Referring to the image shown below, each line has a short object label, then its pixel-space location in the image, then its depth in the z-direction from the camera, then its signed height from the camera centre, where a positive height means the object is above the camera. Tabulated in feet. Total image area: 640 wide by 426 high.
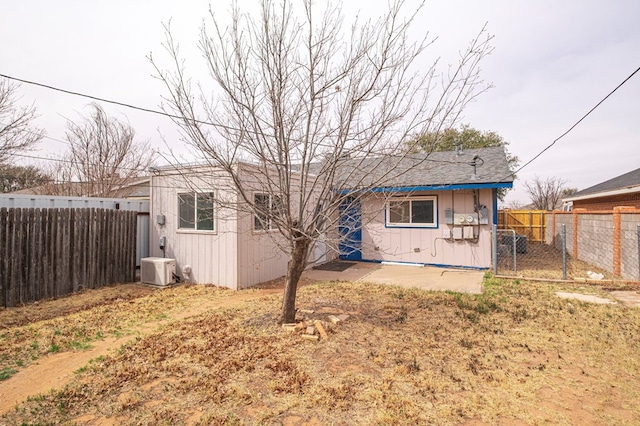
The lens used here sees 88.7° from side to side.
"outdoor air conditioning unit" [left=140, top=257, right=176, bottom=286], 24.50 -4.10
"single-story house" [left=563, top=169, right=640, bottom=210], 35.76 +2.51
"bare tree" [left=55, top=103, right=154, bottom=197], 49.93 +9.02
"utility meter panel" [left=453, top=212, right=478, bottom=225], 30.66 -0.38
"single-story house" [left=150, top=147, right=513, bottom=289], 24.29 -1.03
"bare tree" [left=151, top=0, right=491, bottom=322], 12.42 +4.81
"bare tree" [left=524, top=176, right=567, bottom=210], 95.91 +7.05
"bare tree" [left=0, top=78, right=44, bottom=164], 36.22 +10.54
